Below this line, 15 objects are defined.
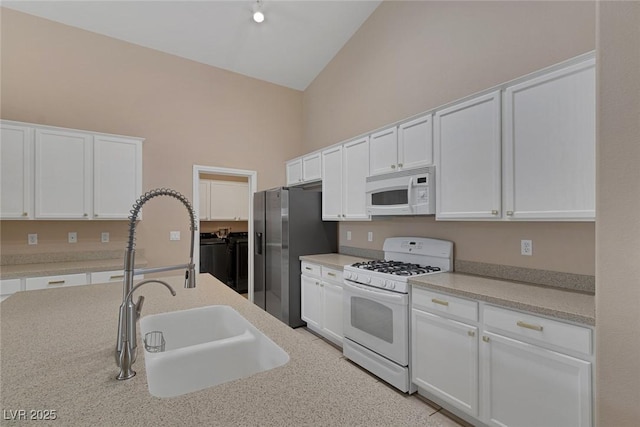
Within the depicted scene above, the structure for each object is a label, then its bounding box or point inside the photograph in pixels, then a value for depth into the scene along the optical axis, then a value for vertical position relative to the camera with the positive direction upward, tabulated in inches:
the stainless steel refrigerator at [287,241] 144.0 -13.8
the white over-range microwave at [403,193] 97.0 +7.8
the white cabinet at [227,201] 211.6 +9.7
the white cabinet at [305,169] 152.4 +25.2
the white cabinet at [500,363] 57.0 -34.0
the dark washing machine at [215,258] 191.6 -29.2
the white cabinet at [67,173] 107.7 +16.2
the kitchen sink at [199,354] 40.6 -21.7
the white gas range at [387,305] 89.2 -30.1
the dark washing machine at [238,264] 202.4 -34.7
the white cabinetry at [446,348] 72.9 -35.9
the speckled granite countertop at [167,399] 26.9 -18.7
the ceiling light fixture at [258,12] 128.7 +90.1
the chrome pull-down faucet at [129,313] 33.3 -11.7
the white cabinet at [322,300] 120.6 -38.2
